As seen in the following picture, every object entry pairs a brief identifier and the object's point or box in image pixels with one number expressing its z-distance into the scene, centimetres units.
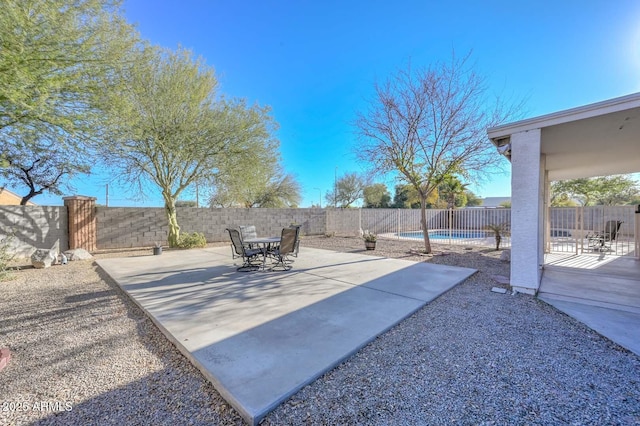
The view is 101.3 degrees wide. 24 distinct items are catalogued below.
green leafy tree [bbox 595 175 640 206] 1497
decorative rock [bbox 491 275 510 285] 512
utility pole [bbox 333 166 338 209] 2702
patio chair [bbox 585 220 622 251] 851
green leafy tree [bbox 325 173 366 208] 2744
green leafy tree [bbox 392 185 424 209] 2607
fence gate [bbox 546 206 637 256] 859
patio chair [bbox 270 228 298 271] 601
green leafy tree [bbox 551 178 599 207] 1539
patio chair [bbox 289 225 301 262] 607
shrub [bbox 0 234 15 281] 545
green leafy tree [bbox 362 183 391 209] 2748
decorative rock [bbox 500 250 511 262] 729
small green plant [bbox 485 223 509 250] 926
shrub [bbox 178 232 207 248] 979
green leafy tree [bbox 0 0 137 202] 390
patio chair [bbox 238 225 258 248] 816
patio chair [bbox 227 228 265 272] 583
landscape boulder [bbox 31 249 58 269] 657
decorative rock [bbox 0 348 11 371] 240
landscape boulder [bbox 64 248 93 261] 755
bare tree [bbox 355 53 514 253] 788
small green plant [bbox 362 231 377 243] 959
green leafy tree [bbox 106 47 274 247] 801
